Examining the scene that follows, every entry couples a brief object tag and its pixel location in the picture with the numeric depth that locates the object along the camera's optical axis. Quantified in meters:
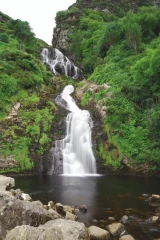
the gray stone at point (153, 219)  11.88
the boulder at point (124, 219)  11.83
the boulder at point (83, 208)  13.61
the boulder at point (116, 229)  10.50
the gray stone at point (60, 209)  12.39
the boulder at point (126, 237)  9.81
